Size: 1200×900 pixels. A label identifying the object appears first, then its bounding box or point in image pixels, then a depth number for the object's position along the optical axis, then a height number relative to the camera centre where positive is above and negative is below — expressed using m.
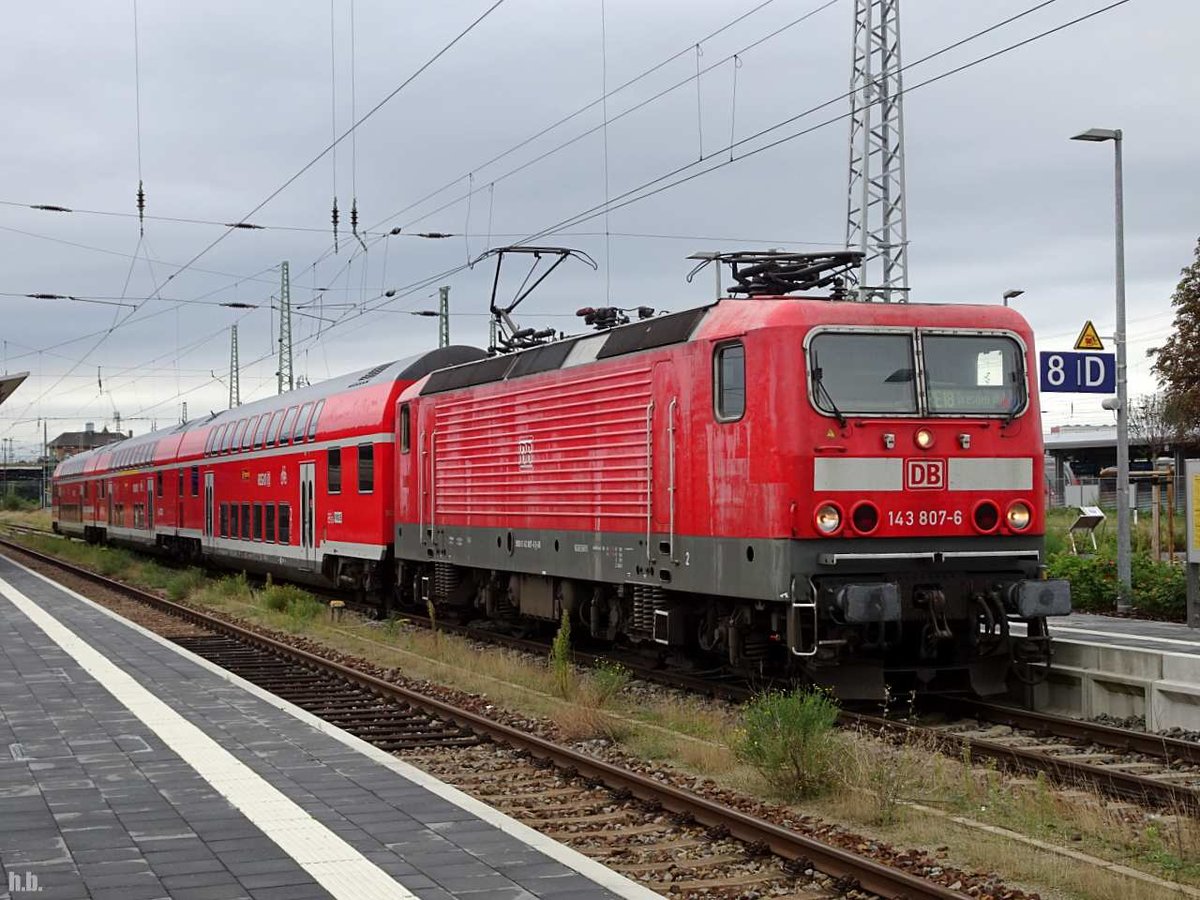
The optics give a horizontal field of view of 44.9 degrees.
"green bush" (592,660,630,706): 12.48 -1.53
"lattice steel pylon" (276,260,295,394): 42.22 +5.99
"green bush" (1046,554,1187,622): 20.66 -1.24
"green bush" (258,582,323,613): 23.30 -1.37
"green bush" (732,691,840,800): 8.79 -1.49
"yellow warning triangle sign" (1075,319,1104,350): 20.39 +2.28
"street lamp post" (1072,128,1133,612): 20.94 +1.12
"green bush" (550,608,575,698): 13.29 -1.46
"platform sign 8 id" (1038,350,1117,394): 19.16 +1.75
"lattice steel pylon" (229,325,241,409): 56.91 +5.86
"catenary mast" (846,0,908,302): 26.11 +6.66
